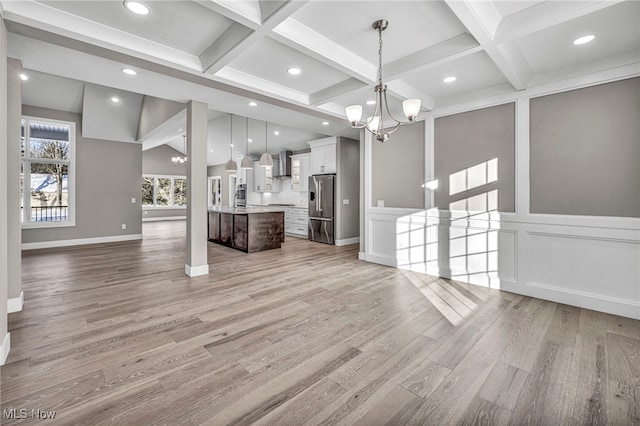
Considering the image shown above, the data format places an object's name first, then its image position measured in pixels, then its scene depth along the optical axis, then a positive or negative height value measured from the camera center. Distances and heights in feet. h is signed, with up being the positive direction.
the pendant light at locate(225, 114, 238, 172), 25.58 +4.15
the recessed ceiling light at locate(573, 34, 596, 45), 8.24 +4.95
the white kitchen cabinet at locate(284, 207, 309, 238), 26.27 -0.98
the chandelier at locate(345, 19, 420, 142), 8.11 +2.99
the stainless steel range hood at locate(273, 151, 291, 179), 28.94 +4.74
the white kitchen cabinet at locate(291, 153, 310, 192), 26.86 +3.78
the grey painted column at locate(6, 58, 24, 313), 8.95 +0.95
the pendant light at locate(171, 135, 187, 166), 36.72 +6.93
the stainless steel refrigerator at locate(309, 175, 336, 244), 23.03 +0.22
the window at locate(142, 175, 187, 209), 41.75 +3.02
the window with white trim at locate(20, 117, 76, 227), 20.51 +2.98
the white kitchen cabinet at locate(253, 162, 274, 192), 31.48 +3.61
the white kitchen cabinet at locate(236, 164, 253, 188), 33.88 +4.12
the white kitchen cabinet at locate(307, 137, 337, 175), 22.93 +4.53
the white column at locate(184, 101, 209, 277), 13.46 +1.24
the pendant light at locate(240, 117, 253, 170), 23.25 +3.88
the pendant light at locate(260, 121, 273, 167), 22.74 +3.99
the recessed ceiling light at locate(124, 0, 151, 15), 7.18 +5.22
